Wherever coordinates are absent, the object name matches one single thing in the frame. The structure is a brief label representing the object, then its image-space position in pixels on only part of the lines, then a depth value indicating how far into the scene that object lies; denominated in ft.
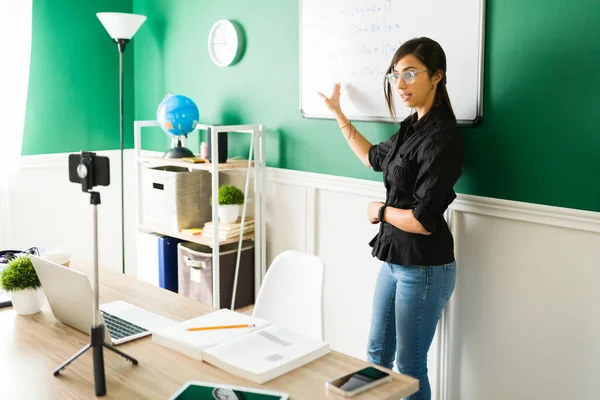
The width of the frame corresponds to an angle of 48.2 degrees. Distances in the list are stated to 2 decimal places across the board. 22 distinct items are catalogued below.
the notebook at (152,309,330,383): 5.25
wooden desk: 4.96
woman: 7.26
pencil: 6.02
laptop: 5.74
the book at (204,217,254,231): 10.82
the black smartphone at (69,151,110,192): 5.02
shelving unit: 10.48
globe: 11.07
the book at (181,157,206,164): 11.01
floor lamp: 11.81
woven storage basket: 11.17
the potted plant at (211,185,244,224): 10.96
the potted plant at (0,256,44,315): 6.54
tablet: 4.80
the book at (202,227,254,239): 10.77
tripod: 4.87
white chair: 7.41
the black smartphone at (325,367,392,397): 4.86
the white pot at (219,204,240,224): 10.98
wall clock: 11.41
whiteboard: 8.05
